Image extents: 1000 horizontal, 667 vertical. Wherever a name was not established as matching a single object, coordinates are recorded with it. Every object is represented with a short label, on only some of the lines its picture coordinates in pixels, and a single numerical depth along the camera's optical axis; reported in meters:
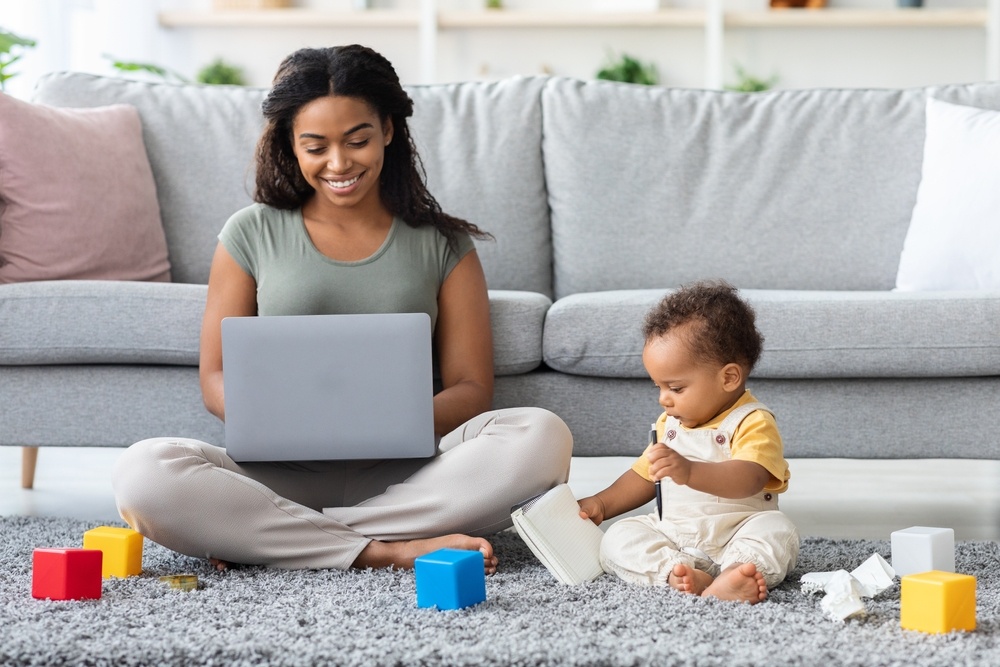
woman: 3.46
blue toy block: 3.24
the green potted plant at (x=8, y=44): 4.97
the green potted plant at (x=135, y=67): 6.78
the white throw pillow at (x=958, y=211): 4.13
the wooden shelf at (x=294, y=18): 8.09
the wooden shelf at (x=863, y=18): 7.82
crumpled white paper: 3.21
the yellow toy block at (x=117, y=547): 3.44
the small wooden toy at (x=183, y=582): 3.38
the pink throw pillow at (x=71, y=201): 4.15
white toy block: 3.39
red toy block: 3.29
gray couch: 3.94
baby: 3.36
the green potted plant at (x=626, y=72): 8.15
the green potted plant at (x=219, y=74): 8.29
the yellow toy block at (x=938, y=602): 3.13
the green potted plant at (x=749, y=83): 8.04
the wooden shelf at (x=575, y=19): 7.98
